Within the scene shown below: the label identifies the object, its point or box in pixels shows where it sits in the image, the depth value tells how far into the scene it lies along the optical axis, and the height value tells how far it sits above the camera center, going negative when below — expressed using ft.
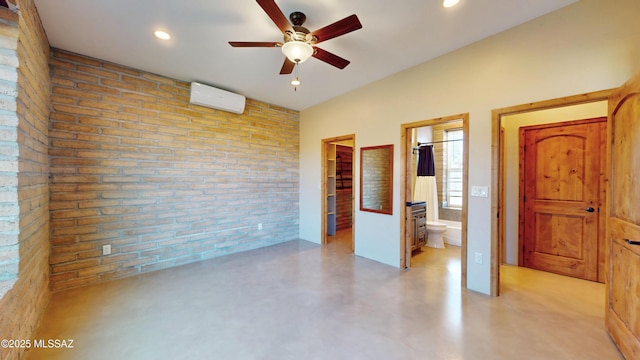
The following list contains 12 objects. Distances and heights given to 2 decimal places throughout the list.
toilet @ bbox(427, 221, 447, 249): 14.57 -3.58
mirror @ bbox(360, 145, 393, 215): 12.07 -0.09
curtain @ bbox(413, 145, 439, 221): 15.72 -0.40
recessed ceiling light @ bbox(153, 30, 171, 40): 8.16 +4.93
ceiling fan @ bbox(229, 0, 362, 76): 6.09 +3.91
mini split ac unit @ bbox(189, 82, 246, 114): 11.85 +4.09
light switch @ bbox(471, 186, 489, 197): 8.79 -0.56
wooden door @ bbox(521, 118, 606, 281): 10.01 -0.91
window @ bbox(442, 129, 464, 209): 17.47 +0.44
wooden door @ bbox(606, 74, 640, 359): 5.41 -1.11
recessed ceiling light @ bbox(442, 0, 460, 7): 6.74 +4.91
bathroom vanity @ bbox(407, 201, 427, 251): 13.33 -2.78
